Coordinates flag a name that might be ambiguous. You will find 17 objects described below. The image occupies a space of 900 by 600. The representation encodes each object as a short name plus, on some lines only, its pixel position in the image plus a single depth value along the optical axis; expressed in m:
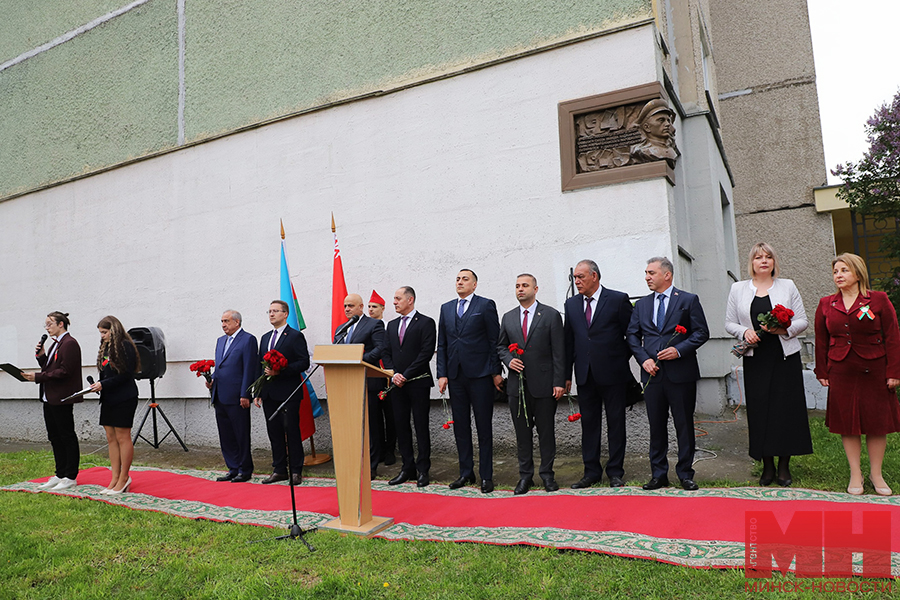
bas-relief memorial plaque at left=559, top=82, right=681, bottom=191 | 6.25
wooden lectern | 4.34
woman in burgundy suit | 4.34
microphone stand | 4.20
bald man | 6.45
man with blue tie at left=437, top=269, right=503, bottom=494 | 5.47
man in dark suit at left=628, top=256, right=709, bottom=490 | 4.79
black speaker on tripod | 8.84
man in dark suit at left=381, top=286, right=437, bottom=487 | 5.85
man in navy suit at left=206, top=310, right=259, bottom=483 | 6.69
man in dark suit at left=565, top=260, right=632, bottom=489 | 5.09
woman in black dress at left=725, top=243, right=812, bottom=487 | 4.68
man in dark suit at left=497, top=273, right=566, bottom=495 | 5.17
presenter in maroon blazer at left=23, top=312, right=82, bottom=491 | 6.19
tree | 10.02
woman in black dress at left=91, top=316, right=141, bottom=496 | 6.04
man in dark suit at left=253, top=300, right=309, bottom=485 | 6.38
